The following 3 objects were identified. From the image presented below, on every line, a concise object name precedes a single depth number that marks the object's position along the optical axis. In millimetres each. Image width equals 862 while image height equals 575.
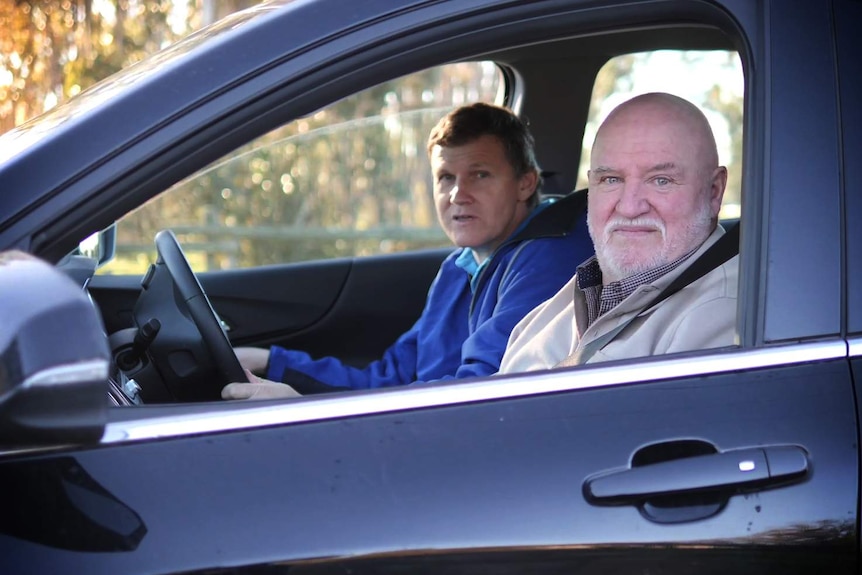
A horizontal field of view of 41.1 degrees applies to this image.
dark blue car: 1421
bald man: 2262
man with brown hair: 3072
